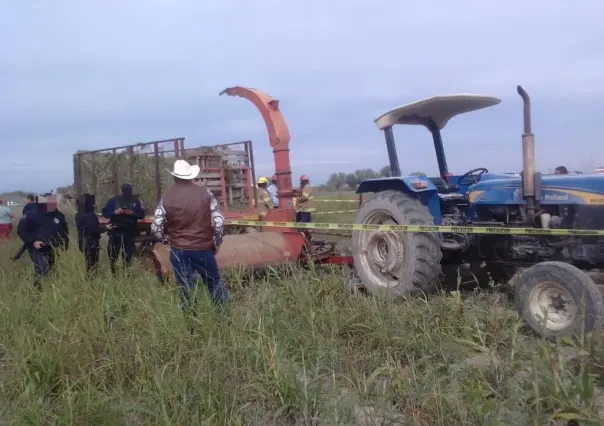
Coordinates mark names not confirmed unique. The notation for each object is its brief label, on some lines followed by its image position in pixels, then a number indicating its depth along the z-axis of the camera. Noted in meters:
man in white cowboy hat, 5.10
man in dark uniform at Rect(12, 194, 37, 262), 7.14
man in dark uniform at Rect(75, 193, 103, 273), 7.56
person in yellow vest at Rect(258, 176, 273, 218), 9.74
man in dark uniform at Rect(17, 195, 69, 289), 6.93
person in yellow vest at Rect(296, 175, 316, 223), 7.76
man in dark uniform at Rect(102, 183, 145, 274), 7.64
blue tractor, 4.40
